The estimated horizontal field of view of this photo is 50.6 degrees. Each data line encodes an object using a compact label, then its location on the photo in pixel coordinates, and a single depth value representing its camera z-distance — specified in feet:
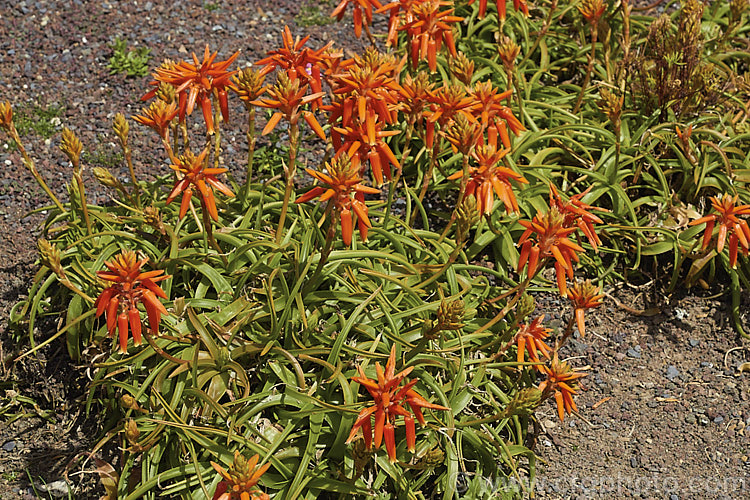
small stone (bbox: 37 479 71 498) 9.79
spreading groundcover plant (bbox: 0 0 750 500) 8.79
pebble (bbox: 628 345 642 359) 11.70
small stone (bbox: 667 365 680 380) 11.50
